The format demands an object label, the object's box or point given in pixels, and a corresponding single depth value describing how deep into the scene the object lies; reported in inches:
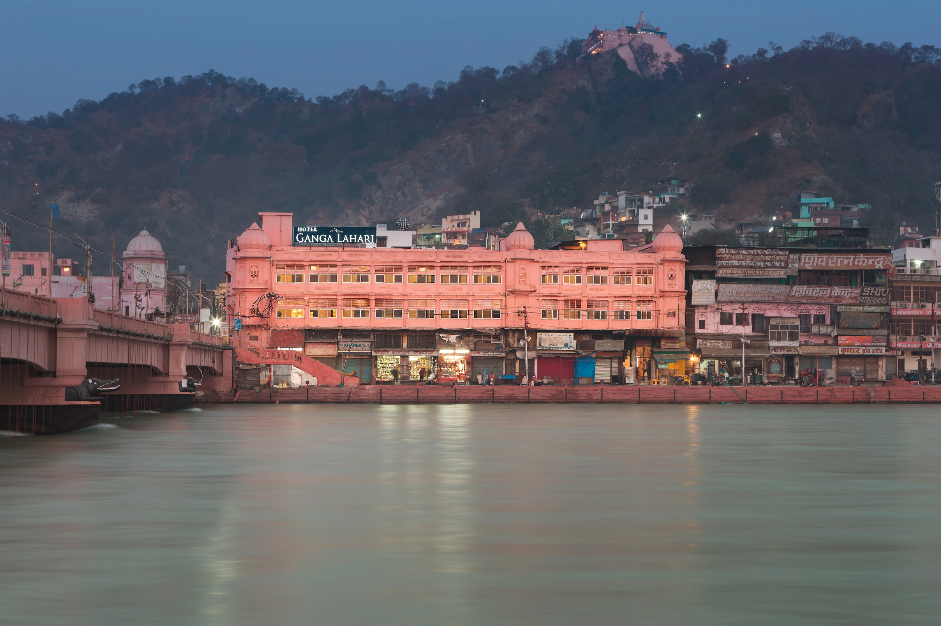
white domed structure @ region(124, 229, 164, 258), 6538.4
